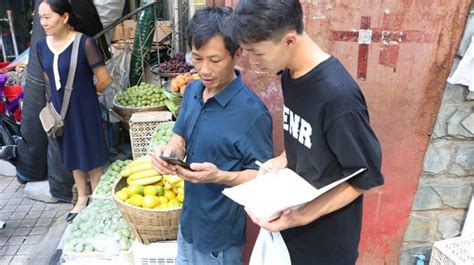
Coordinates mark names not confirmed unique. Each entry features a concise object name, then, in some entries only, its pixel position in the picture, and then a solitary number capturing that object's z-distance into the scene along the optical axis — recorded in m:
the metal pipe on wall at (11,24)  7.88
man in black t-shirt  1.35
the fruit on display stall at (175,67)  5.24
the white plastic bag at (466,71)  2.45
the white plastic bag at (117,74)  5.21
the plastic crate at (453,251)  2.73
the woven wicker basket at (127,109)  4.51
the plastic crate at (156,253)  2.78
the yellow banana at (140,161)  3.18
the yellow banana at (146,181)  2.89
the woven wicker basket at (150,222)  2.61
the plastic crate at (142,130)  4.10
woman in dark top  3.61
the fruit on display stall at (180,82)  4.31
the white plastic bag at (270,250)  1.70
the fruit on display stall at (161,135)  3.59
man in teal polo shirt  1.88
